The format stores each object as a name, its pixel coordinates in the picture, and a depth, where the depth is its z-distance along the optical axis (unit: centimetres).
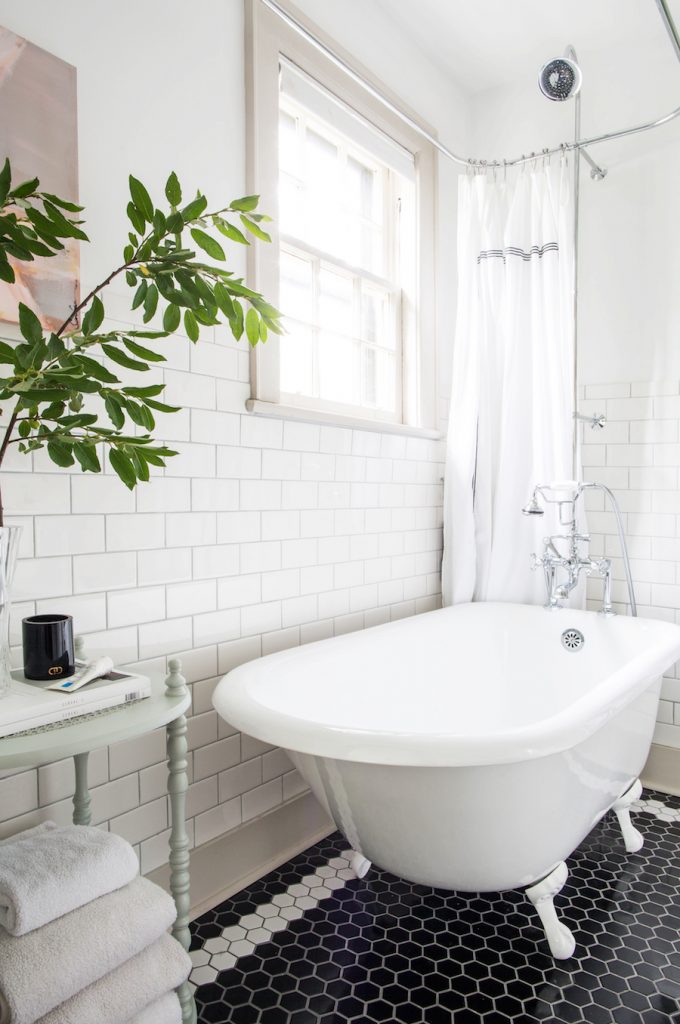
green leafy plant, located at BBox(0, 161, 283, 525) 102
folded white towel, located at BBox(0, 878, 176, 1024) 97
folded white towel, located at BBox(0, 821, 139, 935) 103
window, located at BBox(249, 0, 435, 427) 207
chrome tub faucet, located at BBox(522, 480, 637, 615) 257
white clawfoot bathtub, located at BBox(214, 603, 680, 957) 131
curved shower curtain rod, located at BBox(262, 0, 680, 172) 200
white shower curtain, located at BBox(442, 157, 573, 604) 278
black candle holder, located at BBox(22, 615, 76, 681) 127
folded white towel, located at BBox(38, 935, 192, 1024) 103
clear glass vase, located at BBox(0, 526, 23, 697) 117
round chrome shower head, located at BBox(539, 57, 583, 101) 225
